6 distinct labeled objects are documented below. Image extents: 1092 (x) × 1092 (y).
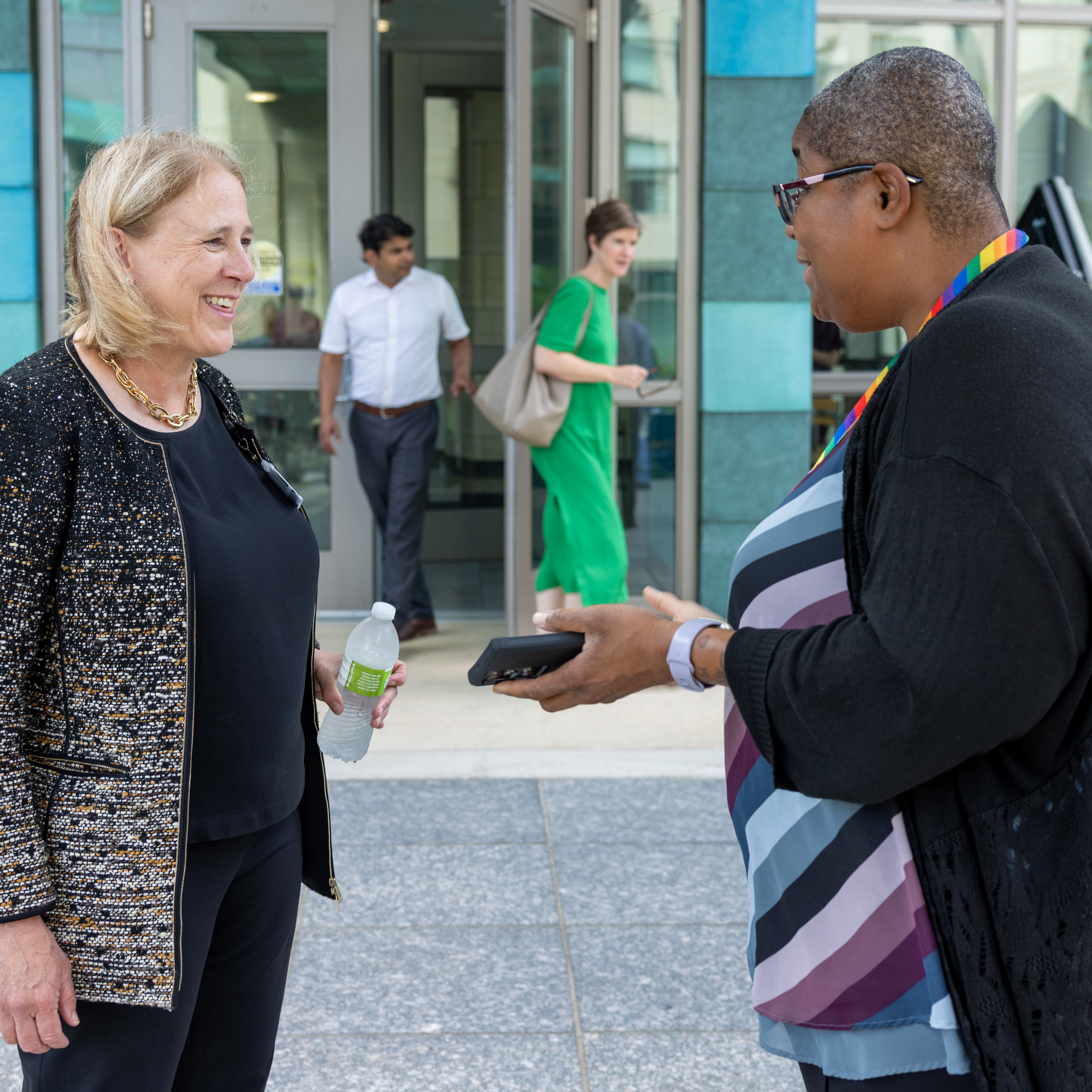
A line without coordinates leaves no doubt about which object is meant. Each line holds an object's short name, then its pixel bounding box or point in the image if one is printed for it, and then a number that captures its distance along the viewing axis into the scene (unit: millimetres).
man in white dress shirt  7043
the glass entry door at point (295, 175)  7230
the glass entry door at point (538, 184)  6395
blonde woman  1702
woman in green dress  5777
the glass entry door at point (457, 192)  9133
